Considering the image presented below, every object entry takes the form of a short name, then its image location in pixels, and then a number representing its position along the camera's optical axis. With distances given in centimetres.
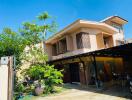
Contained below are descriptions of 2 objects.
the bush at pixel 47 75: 779
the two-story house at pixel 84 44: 997
